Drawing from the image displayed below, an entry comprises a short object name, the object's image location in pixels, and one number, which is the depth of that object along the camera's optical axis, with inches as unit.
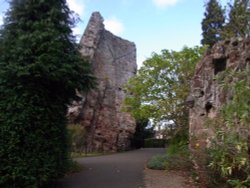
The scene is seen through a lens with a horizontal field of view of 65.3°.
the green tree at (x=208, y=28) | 580.7
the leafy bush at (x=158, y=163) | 314.6
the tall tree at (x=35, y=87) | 200.4
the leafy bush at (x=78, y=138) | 451.8
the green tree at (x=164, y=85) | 420.9
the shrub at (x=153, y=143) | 759.5
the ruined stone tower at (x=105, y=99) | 551.3
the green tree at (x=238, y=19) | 287.7
